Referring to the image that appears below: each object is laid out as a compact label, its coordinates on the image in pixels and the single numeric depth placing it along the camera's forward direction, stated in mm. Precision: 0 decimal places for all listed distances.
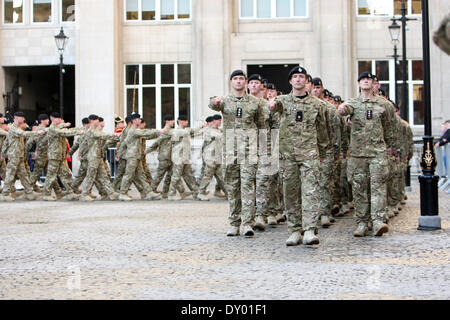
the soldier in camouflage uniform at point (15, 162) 18250
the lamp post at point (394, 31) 24484
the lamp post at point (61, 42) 25541
